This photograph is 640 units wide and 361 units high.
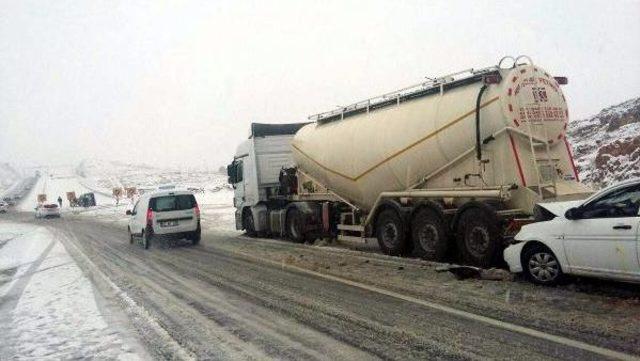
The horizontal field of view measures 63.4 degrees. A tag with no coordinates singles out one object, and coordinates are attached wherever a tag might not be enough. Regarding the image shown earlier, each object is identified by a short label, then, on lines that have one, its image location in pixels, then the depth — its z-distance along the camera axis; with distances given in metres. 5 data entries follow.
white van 16.48
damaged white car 6.50
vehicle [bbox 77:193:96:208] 63.72
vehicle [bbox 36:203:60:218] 43.50
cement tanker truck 9.50
